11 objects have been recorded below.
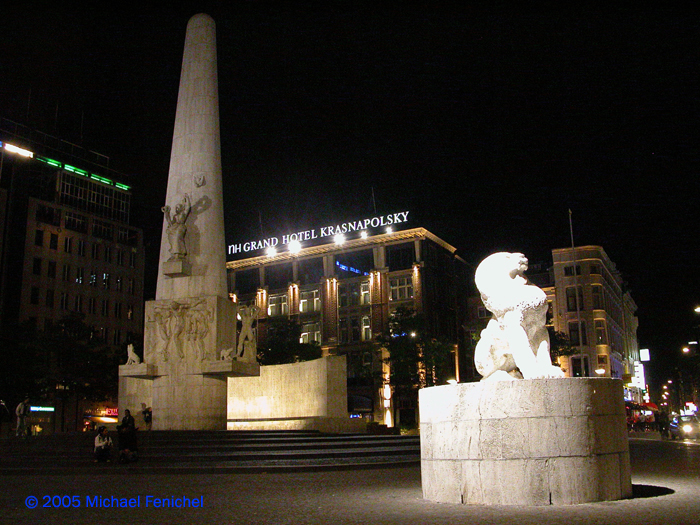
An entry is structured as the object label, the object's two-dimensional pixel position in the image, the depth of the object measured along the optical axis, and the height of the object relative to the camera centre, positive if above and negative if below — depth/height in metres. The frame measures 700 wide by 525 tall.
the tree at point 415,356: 57.91 +3.67
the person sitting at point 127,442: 17.33 -0.96
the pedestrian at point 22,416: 28.80 -0.45
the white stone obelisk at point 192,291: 24.73 +4.13
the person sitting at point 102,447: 17.92 -1.11
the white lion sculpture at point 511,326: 9.93 +1.06
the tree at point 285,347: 60.94 +4.92
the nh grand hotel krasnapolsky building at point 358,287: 71.56 +12.51
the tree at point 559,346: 60.19 +4.52
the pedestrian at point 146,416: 24.33 -0.44
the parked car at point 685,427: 35.72 -1.61
